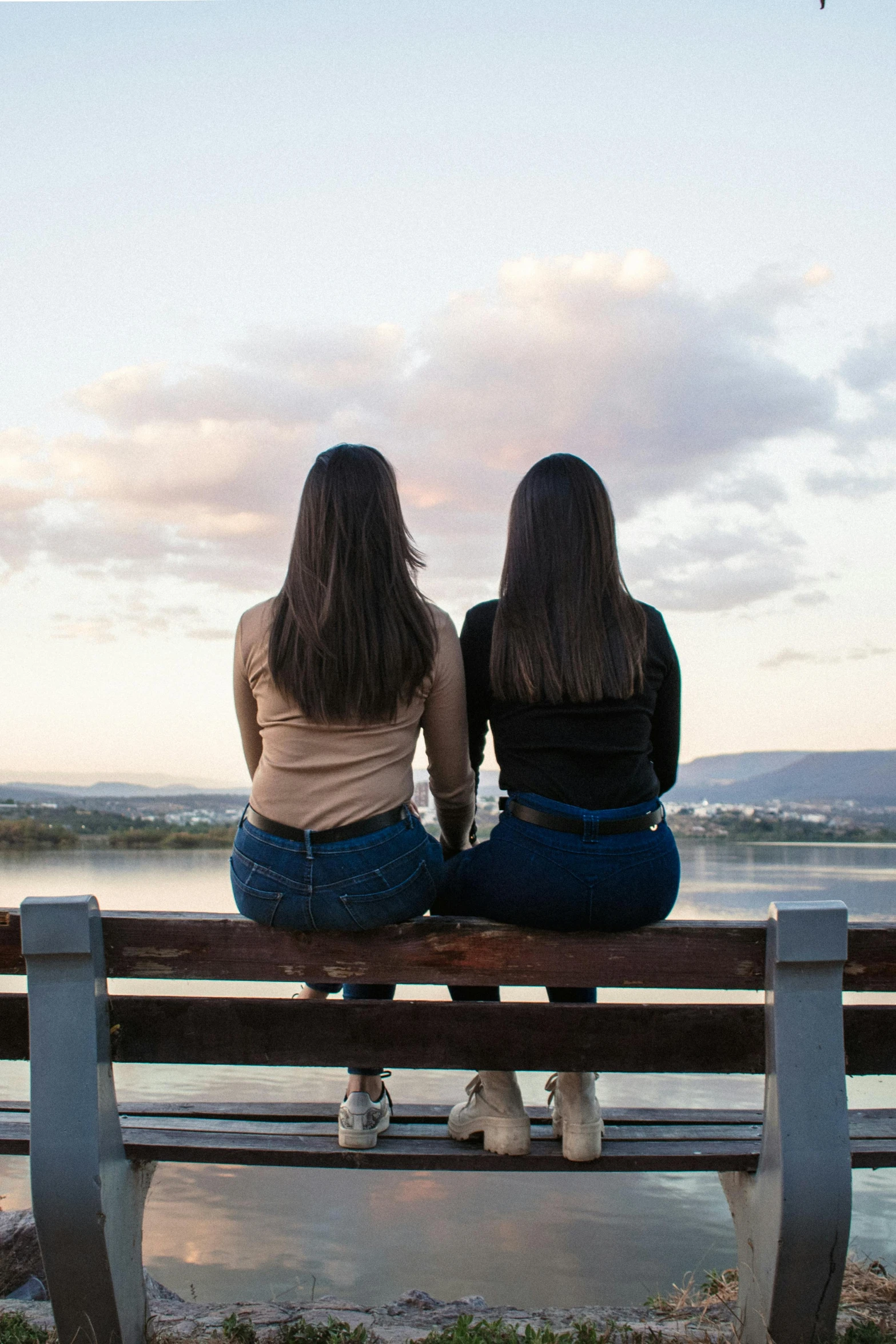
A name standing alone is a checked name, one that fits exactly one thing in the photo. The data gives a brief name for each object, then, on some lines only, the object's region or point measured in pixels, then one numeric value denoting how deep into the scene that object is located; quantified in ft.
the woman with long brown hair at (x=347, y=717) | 7.54
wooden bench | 6.93
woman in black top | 7.55
